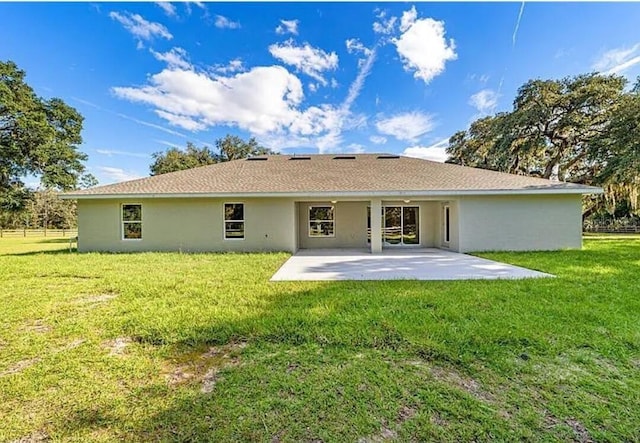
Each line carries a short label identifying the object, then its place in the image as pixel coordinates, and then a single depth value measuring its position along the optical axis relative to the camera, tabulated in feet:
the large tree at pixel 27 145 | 65.77
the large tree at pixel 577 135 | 52.06
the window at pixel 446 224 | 45.17
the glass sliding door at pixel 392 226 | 49.08
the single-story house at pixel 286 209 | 40.16
